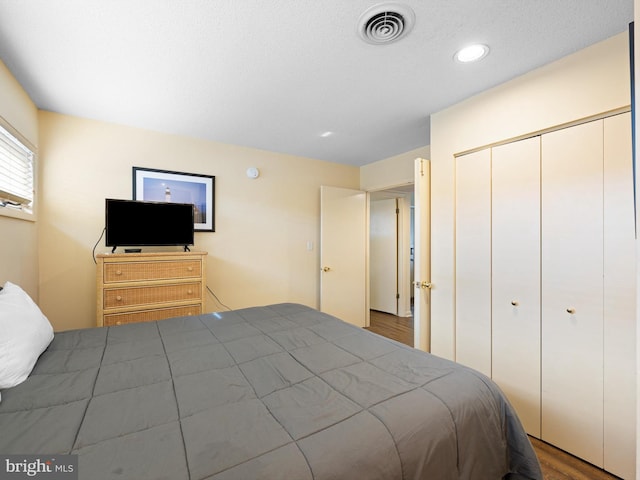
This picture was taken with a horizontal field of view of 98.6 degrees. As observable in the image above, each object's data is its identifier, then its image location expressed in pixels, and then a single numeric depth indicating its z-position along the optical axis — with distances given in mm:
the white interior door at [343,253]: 3875
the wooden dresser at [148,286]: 2311
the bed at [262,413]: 715
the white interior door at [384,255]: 5164
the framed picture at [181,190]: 2824
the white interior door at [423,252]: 2449
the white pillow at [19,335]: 1007
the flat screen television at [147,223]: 2494
